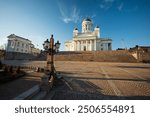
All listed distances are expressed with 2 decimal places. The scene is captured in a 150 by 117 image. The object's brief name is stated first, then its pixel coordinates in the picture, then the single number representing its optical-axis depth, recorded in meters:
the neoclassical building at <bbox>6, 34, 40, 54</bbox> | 71.25
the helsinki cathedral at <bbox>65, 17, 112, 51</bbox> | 69.69
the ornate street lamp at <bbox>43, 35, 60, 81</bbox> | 7.49
